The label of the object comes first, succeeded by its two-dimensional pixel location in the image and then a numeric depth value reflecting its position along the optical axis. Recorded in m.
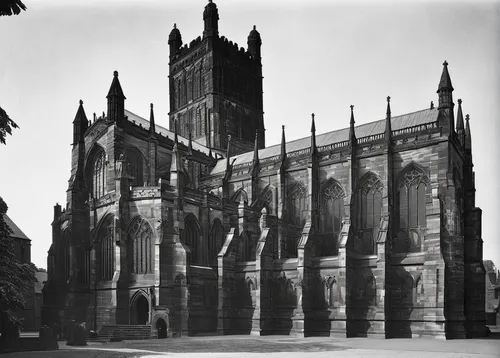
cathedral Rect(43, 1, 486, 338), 42.94
